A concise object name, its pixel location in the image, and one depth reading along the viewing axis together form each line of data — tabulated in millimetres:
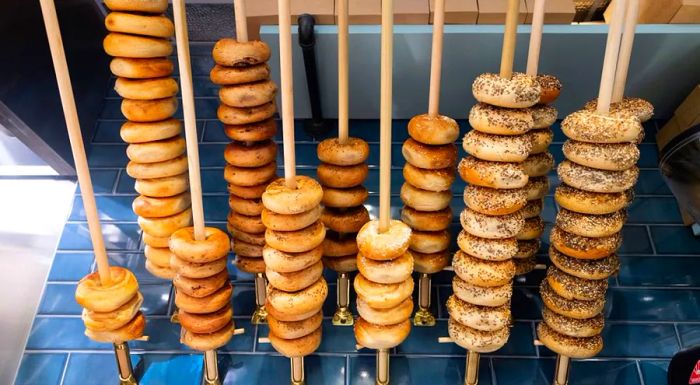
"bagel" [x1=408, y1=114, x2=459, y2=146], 1158
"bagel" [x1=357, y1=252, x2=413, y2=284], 1125
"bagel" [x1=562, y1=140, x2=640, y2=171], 1038
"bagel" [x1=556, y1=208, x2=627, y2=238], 1103
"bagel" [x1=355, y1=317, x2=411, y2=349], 1200
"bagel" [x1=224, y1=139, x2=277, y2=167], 1217
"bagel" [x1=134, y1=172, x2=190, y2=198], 1229
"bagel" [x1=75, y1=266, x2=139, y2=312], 1151
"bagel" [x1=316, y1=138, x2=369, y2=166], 1210
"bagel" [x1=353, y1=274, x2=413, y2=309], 1142
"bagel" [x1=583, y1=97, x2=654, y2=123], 1100
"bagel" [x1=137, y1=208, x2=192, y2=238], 1268
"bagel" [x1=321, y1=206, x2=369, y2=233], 1279
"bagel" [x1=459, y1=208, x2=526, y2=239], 1113
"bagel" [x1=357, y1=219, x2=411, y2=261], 1103
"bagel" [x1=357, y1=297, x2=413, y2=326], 1176
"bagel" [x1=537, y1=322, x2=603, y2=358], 1239
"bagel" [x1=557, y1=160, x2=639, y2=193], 1059
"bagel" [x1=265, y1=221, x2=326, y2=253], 1122
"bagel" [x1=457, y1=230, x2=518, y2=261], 1136
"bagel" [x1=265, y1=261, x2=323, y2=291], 1156
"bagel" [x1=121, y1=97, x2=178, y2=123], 1152
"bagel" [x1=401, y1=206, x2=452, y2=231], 1256
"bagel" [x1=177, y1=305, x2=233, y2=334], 1232
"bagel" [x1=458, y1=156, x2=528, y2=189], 1062
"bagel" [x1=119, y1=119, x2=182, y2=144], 1167
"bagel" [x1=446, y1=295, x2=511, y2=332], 1199
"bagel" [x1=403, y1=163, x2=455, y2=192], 1196
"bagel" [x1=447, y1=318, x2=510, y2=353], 1222
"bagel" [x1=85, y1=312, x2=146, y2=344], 1211
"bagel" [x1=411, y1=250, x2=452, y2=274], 1307
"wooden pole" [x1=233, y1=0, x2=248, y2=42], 1106
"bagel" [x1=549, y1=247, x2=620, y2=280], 1158
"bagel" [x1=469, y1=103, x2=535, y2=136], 1033
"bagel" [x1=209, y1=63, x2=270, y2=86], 1136
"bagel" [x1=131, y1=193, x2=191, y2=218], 1252
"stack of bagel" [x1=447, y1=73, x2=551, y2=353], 1034
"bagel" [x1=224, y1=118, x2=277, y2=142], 1191
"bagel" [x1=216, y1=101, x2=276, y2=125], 1174
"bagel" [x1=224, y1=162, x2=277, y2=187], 1231
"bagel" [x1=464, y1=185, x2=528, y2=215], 1089
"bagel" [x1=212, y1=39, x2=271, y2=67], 1125
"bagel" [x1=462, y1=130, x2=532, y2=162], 1048
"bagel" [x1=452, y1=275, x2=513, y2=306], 1179
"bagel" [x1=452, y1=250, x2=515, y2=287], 1152
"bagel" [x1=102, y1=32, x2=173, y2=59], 1090
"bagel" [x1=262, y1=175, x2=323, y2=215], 1082
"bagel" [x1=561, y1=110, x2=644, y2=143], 1025
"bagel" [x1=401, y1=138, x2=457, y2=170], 1181
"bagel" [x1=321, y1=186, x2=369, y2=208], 1255
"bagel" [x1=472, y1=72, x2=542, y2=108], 1014
